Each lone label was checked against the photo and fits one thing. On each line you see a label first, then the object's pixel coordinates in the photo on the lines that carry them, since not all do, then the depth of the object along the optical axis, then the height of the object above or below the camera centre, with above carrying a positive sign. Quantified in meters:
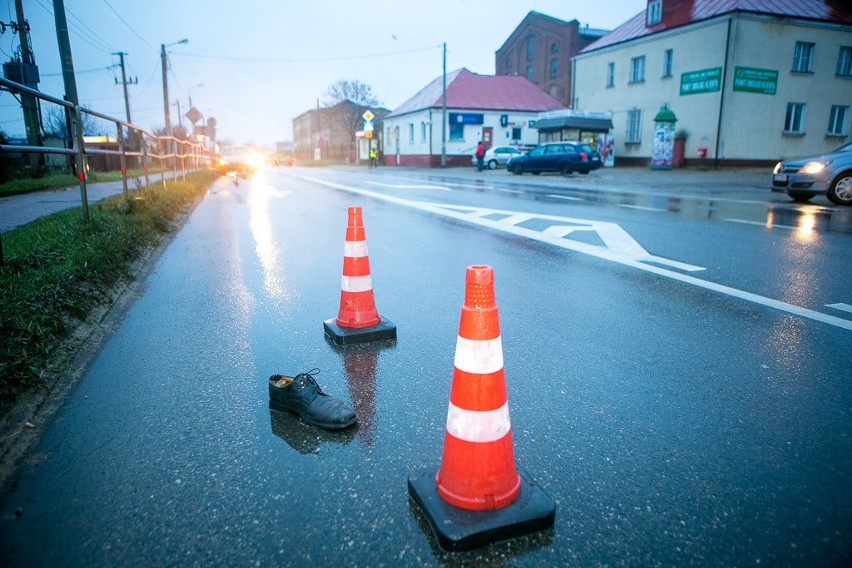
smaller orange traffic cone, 3.90 -0.97
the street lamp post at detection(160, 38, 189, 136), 32.81 +4.22
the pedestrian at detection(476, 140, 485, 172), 35.08 -0.06
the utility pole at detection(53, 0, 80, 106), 11.66 +2.08
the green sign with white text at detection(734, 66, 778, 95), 28.34 +3.75
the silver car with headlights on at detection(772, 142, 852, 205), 12.19 -0.45
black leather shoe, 2.62 -1.17
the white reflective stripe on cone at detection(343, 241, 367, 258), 3.98 -0.66
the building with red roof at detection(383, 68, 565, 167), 45.16 +3.28
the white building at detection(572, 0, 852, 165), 28.42 +4.13
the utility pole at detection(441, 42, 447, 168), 39.44 +2.21
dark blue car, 26.45 -0.18
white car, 39.19 +0.00
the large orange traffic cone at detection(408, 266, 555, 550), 1.97 -0.99
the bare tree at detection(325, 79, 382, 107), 70.12 +7.81
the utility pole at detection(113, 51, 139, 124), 46.55 +6.09
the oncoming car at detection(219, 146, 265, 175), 32.34 -0.31
